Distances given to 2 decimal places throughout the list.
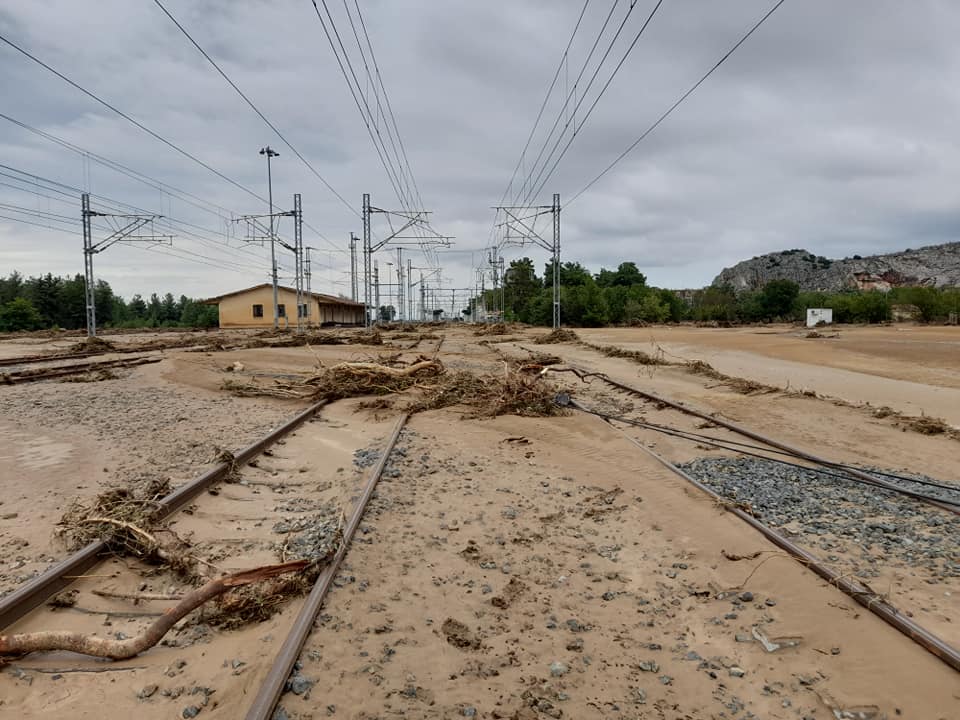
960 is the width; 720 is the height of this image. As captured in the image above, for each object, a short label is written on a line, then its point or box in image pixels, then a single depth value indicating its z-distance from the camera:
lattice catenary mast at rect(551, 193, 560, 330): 36.93
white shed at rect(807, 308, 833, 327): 67.83
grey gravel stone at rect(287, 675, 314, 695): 3.24
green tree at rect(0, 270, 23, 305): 76.19
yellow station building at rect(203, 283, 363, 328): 67.62
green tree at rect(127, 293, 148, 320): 98.19
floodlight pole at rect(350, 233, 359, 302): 47.84
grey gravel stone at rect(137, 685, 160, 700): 3.21
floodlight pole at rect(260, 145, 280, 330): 44.84
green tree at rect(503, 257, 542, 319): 104.71
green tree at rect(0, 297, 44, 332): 59.09
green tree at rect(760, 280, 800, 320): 84.00
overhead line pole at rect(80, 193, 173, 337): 31.22
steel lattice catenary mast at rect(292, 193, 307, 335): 43.47
